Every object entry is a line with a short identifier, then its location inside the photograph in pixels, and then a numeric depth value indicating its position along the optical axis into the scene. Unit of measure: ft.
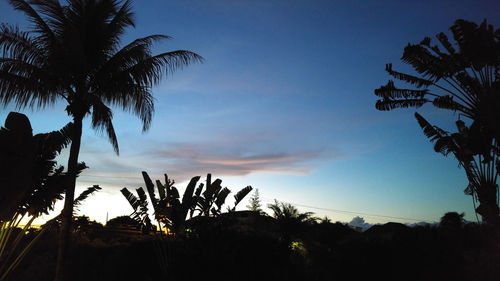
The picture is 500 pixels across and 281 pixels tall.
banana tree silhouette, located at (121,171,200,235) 40.22
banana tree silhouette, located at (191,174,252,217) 40.81
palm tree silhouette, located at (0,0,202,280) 32.53
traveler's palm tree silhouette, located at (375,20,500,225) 38.37
